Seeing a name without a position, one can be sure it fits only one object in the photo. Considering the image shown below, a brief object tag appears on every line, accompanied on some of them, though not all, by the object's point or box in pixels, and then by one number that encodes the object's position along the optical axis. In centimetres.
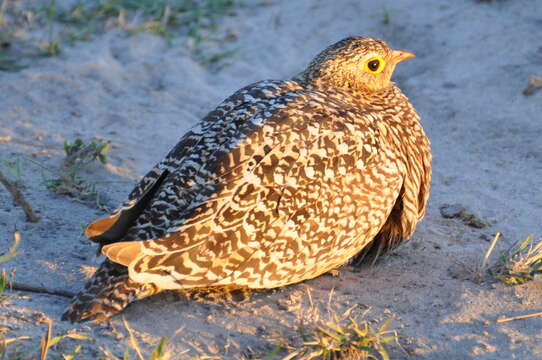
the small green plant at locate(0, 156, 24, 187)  974
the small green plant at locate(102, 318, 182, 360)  601
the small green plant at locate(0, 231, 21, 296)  666
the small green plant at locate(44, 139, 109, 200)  977
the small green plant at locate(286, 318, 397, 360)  653
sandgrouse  706
